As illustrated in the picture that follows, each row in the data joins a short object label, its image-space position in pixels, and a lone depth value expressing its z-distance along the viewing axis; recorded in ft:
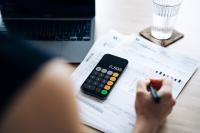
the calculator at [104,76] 2.95
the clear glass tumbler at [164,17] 3.50
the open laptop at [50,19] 3.60
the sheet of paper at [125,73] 2.79
